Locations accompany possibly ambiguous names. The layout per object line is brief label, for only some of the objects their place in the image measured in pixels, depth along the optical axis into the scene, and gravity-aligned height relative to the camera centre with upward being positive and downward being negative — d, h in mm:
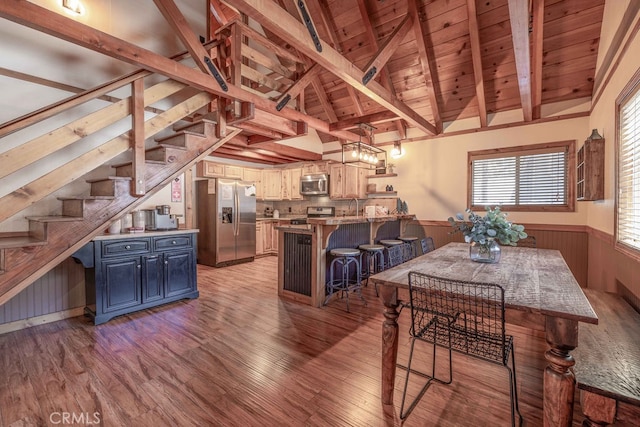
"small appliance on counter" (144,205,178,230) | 3943 -149
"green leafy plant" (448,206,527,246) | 2238 -172
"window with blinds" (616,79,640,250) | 2090 +313
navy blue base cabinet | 3094 -774
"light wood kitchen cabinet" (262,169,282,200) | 7344 +620
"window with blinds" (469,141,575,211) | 4395 +524
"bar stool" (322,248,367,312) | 3604 -893
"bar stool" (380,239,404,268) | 4502 -552
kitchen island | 3549 -578
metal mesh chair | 1570 -609
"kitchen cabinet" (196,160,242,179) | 5867 +839
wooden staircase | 2121 -22
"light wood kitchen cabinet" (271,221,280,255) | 7156 -801
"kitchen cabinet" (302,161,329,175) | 6538 +984
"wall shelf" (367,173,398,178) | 6020 +730
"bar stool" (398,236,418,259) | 5007 -548
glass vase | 2379 -373
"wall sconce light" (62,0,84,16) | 3301 +2410
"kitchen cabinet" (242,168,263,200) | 6712 +781
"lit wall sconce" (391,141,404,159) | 5473 +1150
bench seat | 1233 -800
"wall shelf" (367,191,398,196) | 6034 +343
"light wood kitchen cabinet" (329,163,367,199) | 6242 +598
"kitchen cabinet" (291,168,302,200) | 7044 +649
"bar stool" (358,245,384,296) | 4144 -837
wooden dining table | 1319 -491
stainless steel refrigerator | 5738 -257
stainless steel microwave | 6512 +573
